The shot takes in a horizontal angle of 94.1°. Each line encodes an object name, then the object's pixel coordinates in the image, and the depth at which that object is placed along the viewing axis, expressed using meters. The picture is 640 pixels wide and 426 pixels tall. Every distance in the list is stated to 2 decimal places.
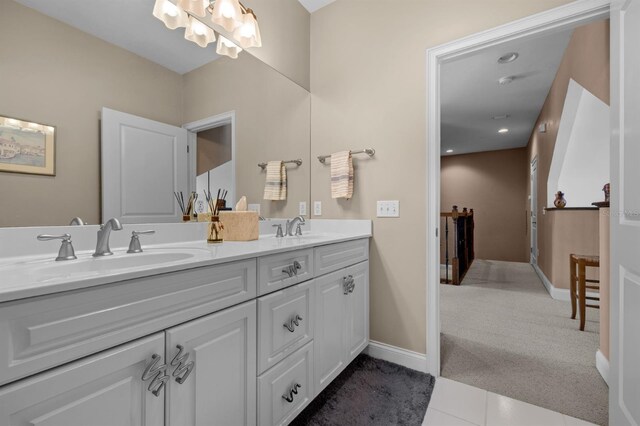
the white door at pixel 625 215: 1.09
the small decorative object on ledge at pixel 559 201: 3.36
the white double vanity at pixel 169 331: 0.61
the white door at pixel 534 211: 4.94
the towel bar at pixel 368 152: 2.01
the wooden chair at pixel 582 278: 2.45
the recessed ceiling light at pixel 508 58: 2.94
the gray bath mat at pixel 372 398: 1.42
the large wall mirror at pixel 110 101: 1.04
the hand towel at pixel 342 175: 2.04
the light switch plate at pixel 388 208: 1.94
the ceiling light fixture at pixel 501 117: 4.73
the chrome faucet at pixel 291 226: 2.01
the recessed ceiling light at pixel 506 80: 3.45
